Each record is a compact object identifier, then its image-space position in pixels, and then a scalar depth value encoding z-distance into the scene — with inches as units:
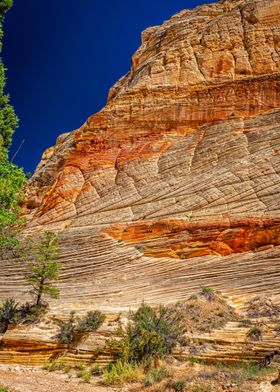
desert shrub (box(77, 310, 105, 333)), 558.9
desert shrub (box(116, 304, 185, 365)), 487.5
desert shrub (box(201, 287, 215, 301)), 613.6
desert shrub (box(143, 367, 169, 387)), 416.2
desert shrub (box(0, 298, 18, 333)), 630.5
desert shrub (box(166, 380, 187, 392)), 380.2
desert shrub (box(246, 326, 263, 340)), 493.7
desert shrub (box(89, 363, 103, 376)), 479.7
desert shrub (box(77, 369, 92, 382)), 454.9
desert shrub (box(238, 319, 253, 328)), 532.4
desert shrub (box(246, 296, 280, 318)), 556.7
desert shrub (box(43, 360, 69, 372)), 507.2
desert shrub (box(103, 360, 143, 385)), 433.2
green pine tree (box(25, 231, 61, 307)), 673.5
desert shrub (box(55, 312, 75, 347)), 550.0
